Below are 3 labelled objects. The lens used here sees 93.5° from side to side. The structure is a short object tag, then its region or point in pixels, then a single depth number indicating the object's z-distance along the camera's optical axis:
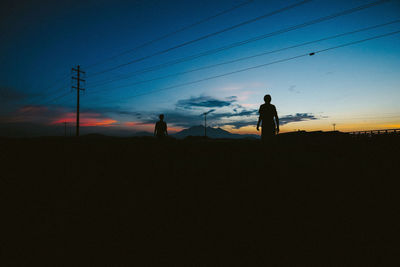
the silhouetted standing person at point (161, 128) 9.42
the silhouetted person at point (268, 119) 6.80
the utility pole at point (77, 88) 23.88
